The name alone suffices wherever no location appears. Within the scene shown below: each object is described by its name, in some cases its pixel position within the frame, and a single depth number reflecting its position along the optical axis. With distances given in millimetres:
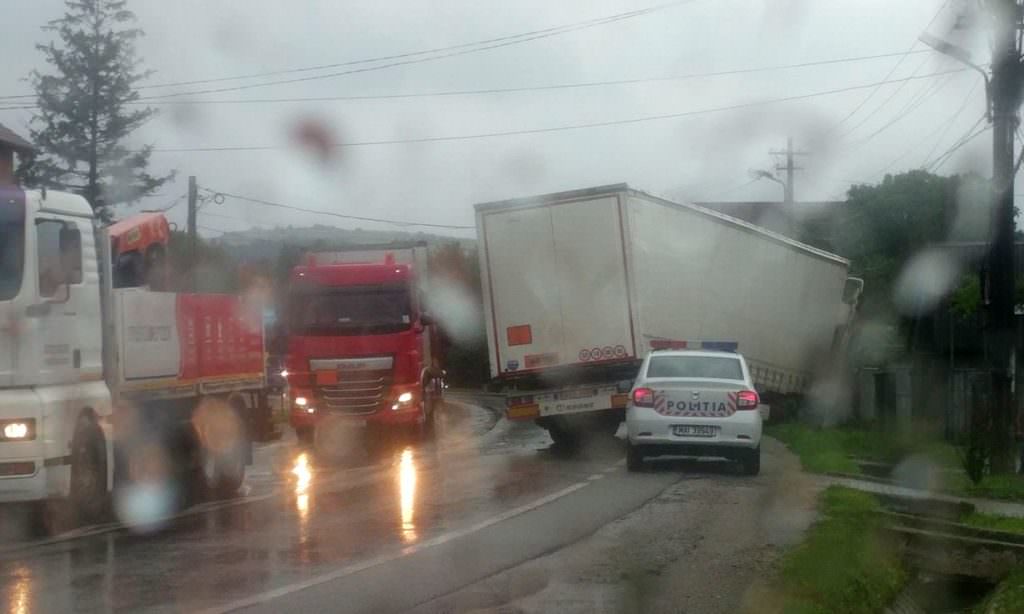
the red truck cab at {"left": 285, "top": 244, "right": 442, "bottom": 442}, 24594
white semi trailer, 23328
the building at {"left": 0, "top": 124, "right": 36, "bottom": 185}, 43625
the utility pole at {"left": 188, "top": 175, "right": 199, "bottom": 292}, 42481
